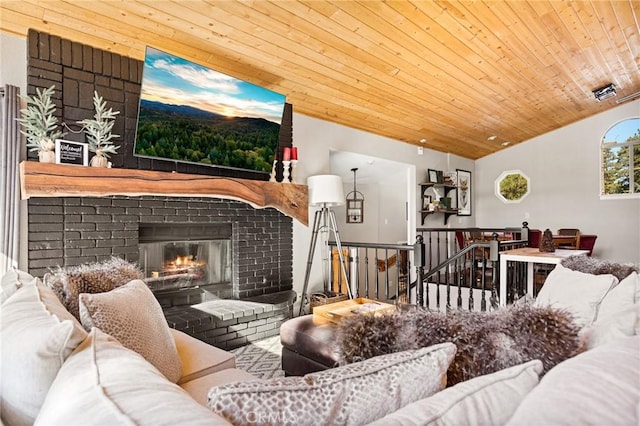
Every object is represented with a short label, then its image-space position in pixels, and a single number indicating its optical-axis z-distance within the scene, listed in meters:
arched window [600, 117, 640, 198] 5.76
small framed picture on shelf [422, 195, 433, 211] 6.06
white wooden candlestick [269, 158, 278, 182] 3.76
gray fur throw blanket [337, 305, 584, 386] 0.84
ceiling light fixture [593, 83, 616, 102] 4.76
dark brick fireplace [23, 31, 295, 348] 2.49
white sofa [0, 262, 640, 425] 0.56
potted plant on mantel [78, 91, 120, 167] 2.53
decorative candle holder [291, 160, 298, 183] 3.83
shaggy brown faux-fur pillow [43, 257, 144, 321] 1.47
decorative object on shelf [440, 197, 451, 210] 6.29
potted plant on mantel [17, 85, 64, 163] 2.33
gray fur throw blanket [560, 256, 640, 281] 1.53
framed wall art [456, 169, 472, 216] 6.95
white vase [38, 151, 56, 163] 2.36
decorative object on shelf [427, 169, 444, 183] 6.12
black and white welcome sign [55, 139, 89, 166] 2.42
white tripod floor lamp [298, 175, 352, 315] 3.79
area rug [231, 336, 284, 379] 2.69
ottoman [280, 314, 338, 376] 2.04
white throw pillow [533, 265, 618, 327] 1.34
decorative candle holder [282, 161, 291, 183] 3.78
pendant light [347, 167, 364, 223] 7.29
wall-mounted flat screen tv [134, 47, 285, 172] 2.74
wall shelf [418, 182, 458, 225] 6.02
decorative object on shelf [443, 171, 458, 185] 6.37
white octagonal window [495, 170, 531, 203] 6.88
